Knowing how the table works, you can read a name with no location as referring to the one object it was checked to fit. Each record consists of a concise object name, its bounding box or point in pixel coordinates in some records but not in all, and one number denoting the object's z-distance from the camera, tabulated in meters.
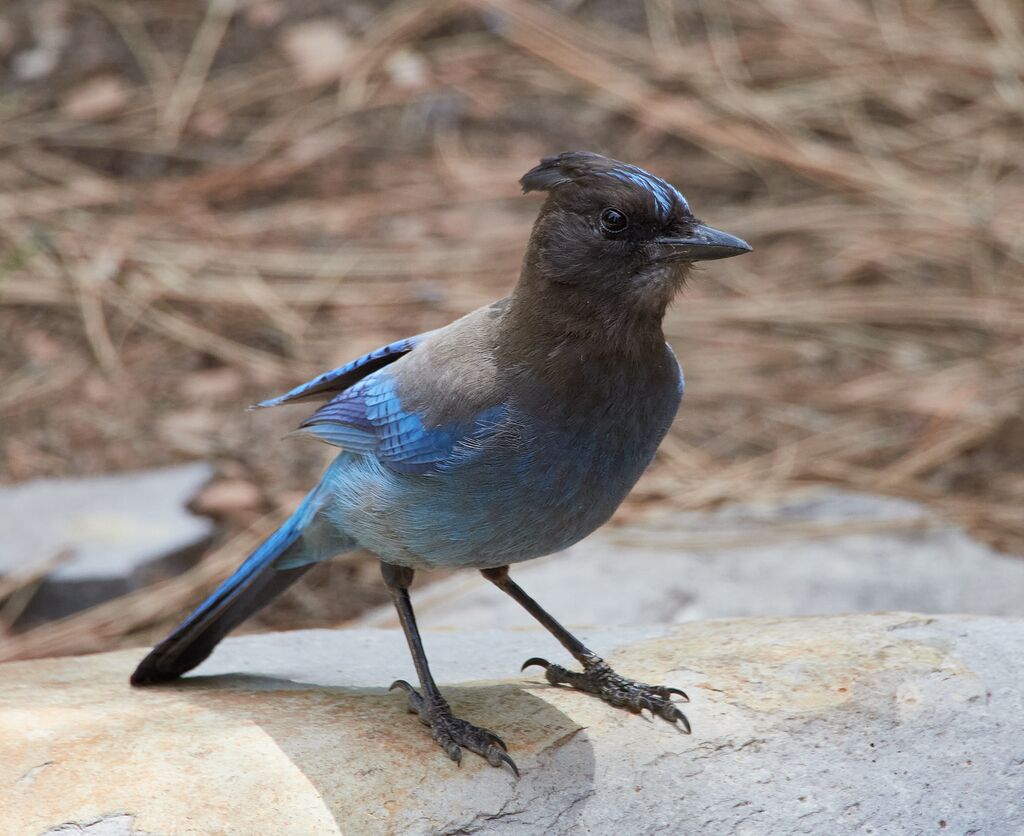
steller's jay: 5.89
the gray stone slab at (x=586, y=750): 5.54
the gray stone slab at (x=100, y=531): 9.34
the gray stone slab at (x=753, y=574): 9.37
